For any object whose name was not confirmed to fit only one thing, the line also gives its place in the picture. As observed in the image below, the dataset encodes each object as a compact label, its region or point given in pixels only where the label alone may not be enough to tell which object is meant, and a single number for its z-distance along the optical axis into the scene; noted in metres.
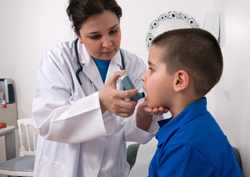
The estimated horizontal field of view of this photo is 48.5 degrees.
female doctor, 0.99
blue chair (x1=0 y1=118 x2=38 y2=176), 2.18
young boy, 0.77
